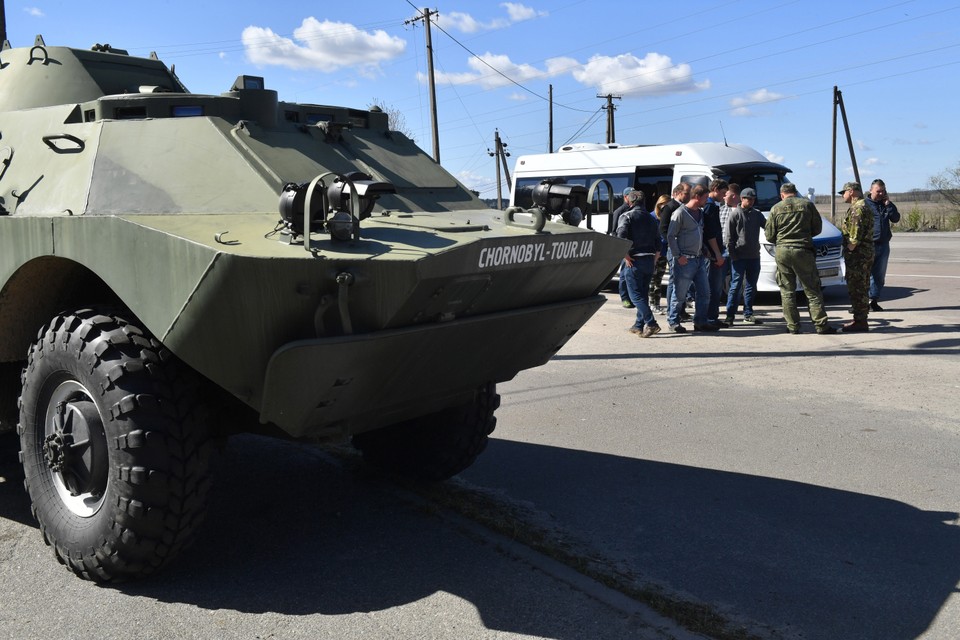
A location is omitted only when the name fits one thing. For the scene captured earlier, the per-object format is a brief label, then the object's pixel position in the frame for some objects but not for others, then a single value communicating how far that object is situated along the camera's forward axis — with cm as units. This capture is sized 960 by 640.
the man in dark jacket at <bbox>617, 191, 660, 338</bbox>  994
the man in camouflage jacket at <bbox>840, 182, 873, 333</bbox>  988
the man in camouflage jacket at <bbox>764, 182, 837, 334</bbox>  977
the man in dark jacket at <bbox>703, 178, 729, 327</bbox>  1032
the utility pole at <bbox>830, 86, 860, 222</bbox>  2968
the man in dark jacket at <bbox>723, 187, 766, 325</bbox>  1069
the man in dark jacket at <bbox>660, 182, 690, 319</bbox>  1013
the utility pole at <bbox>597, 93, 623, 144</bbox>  4691
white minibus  1290
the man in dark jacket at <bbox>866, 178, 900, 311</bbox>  1124
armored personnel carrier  328
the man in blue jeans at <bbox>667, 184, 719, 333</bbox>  988
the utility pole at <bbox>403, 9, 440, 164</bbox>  3022
